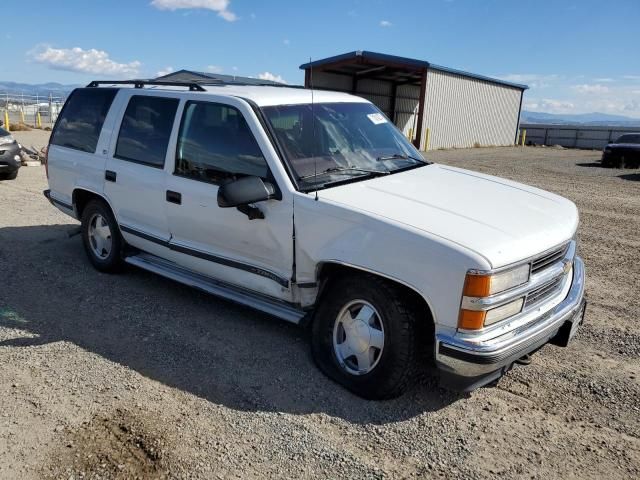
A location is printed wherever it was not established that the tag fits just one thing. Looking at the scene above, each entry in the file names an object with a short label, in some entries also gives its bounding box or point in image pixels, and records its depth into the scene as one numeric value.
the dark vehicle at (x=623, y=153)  20.69
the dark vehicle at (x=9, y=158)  11.37
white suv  3.07
